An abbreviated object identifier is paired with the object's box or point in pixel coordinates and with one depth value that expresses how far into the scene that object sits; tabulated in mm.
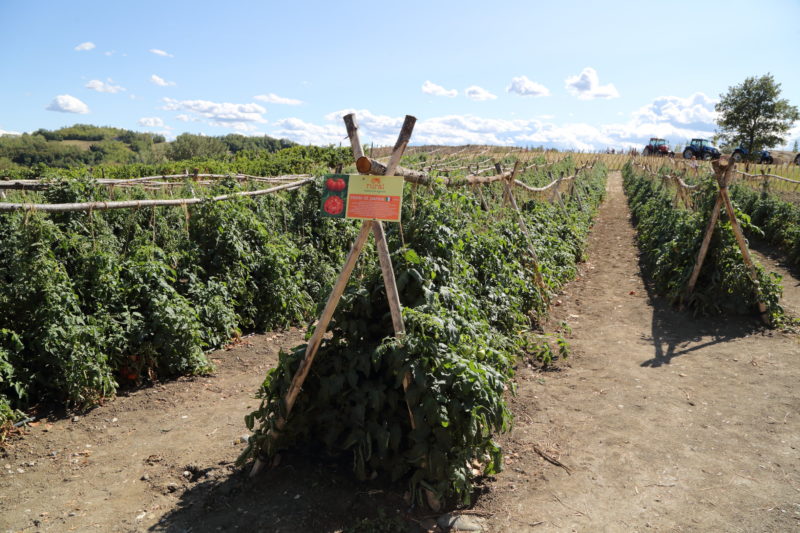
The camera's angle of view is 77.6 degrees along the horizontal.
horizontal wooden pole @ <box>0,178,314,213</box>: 4955
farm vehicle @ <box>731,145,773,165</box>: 42781
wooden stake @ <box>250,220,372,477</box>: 3434
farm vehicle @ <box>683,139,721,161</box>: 44088
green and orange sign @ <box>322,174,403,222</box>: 3393
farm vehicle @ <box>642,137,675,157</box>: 51125
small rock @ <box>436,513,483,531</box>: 3172
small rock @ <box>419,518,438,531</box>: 3153
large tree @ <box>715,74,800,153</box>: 48875
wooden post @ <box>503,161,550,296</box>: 7809
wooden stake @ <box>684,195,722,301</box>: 7629
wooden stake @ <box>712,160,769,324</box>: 7321
